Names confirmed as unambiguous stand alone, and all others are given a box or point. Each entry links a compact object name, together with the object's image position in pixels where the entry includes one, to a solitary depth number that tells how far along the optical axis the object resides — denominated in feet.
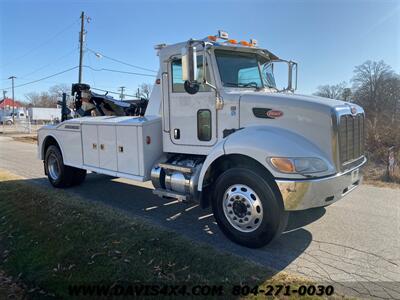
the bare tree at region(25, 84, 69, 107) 317.22
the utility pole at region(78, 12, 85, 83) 91.99
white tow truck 13.00
